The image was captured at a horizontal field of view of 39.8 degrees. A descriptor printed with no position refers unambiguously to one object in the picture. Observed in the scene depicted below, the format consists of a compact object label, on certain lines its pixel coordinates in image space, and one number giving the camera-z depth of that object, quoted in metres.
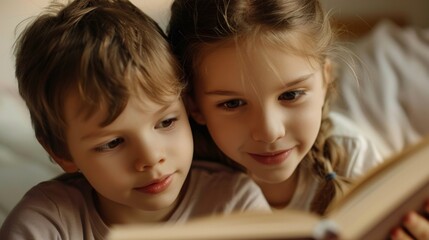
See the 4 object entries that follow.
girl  0.82
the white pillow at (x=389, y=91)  1.36
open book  0.53
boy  0.74
